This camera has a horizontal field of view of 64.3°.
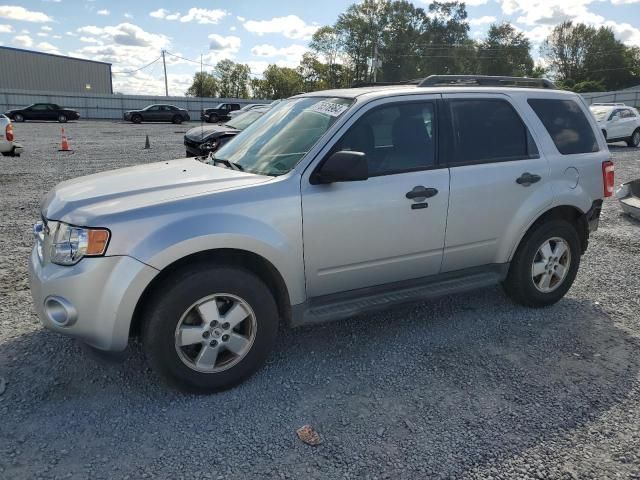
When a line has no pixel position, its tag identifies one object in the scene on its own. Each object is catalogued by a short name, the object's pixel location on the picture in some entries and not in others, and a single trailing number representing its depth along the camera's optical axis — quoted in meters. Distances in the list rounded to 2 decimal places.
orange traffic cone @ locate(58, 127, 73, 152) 16.85
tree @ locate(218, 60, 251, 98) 91.00
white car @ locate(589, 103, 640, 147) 18.79
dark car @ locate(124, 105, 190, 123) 38.34
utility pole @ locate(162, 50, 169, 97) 72.44
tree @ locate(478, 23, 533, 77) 79.94
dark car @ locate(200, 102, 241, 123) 37.28
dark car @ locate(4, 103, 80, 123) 34.84
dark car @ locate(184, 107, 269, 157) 11.51
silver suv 2.95
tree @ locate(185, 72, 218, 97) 87.38
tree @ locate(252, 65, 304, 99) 84.12
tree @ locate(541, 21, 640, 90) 77.19
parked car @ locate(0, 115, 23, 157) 11.94
